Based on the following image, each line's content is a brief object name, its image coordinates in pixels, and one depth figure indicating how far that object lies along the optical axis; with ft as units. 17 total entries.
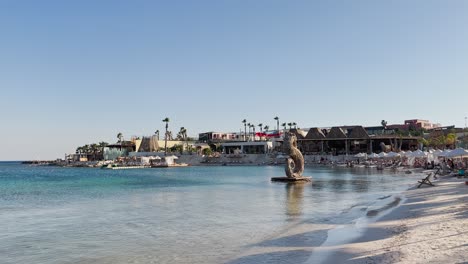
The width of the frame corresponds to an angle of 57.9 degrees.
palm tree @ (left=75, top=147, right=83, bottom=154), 543.51
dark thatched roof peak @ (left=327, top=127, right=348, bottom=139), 329.52
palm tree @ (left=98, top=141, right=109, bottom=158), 499.92
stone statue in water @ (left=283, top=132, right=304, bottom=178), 112.47
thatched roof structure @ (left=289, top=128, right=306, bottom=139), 355.97
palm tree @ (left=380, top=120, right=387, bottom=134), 416.48
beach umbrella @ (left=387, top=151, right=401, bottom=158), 192.38
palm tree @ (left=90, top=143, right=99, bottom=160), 509.23
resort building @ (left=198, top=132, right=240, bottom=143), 545.81
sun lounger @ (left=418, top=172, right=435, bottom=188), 88.45
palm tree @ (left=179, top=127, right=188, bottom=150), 517.14
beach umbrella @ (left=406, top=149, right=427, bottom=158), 156.27
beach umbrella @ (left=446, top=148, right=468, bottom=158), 115.20
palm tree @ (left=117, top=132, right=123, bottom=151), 512.63
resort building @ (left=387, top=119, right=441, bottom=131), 449.39
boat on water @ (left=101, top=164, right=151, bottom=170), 330.20
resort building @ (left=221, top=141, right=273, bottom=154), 408.87
